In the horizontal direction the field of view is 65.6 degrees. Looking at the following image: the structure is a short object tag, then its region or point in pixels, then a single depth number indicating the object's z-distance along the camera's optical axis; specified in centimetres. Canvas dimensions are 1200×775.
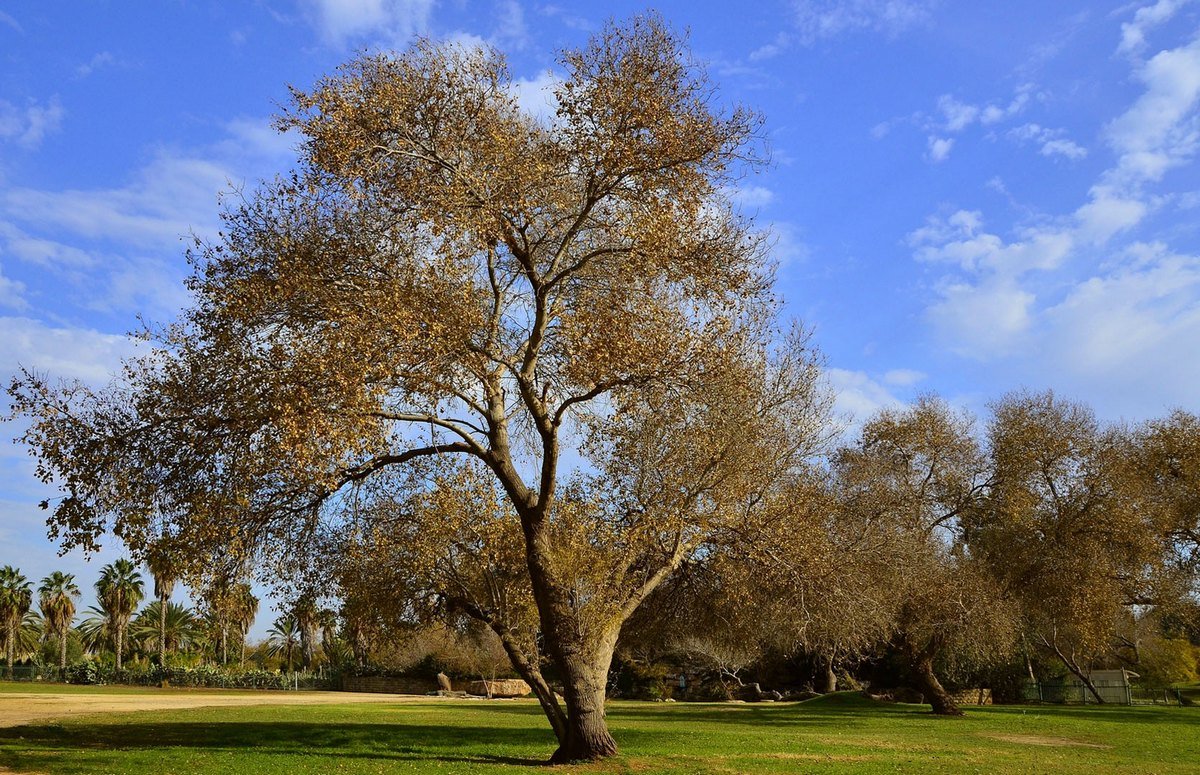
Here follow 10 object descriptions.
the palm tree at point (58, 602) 8100
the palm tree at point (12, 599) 7650
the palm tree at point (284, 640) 8382
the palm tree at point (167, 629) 8432
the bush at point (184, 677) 6378
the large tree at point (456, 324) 1589
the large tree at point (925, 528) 3275
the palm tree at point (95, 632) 8862
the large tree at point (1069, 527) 3562
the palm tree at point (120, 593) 7625
